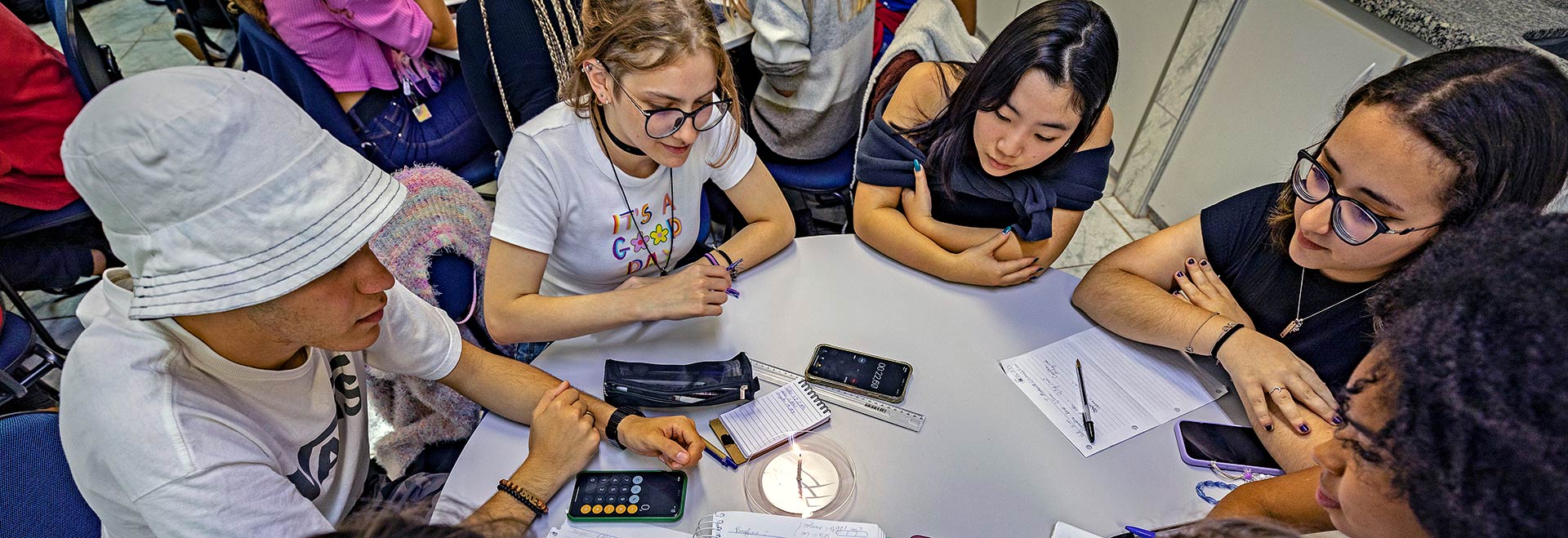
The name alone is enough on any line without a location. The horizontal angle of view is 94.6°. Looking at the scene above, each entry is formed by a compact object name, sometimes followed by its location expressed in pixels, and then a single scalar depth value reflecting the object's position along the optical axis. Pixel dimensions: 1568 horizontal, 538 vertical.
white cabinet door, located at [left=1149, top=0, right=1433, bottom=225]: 2.07
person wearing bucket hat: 0.71
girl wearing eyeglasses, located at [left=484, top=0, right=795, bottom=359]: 1.29
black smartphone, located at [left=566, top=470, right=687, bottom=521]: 1.02
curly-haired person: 0.54
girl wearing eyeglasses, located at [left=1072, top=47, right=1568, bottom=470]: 1.05
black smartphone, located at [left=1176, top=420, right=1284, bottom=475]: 1.15
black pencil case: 1.17
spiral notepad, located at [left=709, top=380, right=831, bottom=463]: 1.12
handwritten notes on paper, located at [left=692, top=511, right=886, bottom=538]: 1.00
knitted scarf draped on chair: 1.31
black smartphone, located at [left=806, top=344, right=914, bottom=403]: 1.21
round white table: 1.06
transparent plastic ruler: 1.17
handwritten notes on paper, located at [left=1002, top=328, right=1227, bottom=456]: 1.20
